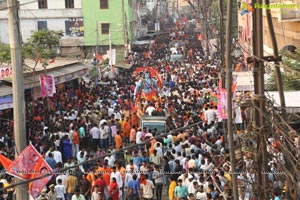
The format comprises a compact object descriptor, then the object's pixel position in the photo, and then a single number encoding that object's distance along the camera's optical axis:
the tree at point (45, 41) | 31.28
